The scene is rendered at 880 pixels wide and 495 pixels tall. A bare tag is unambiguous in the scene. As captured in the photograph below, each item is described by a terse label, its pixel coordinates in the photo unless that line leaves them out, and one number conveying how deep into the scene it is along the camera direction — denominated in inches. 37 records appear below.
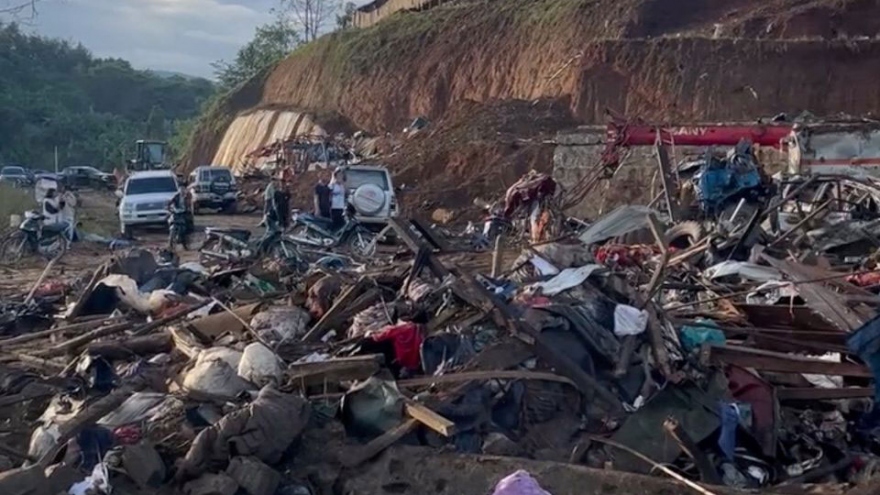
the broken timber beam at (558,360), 338.3
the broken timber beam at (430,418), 297.7
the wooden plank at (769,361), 360.5
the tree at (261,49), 3297.2
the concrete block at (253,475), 278.2
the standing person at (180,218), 968.3
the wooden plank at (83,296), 486.6
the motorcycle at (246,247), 650.8
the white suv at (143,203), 1167.6
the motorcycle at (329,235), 747.4
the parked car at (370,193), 951.6
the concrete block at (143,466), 282.5
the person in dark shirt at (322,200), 947.3
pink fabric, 235.1
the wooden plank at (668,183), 703.1
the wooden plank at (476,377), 325.1
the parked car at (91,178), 2159.2
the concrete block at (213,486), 275.3
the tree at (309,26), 3312.0
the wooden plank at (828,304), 377.4
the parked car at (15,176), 2016.9
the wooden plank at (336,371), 333.7
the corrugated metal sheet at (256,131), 2169.0
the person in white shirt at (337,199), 902.6
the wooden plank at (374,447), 298.2
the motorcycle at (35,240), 886.4
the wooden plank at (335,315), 390.0
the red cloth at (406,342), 346.3
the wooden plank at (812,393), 350.6
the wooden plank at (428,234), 465.7
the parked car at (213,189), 1443.2
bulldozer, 2039.9
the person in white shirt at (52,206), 949.8
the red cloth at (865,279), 451.8
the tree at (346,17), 2853.3
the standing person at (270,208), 801.2
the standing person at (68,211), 958.0
